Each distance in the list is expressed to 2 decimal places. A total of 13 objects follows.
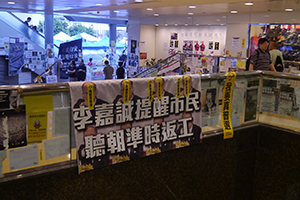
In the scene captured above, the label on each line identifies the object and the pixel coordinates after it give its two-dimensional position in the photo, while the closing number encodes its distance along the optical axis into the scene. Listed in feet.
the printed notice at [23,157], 6.13
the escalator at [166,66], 26.68
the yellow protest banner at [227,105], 9.04
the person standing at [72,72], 40.63
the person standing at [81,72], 39.99
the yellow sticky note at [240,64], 20.40
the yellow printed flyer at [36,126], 6.23
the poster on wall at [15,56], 41.11
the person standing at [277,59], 17.43
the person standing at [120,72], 39.65
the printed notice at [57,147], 6.57
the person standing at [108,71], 40.15
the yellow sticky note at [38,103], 6.16
